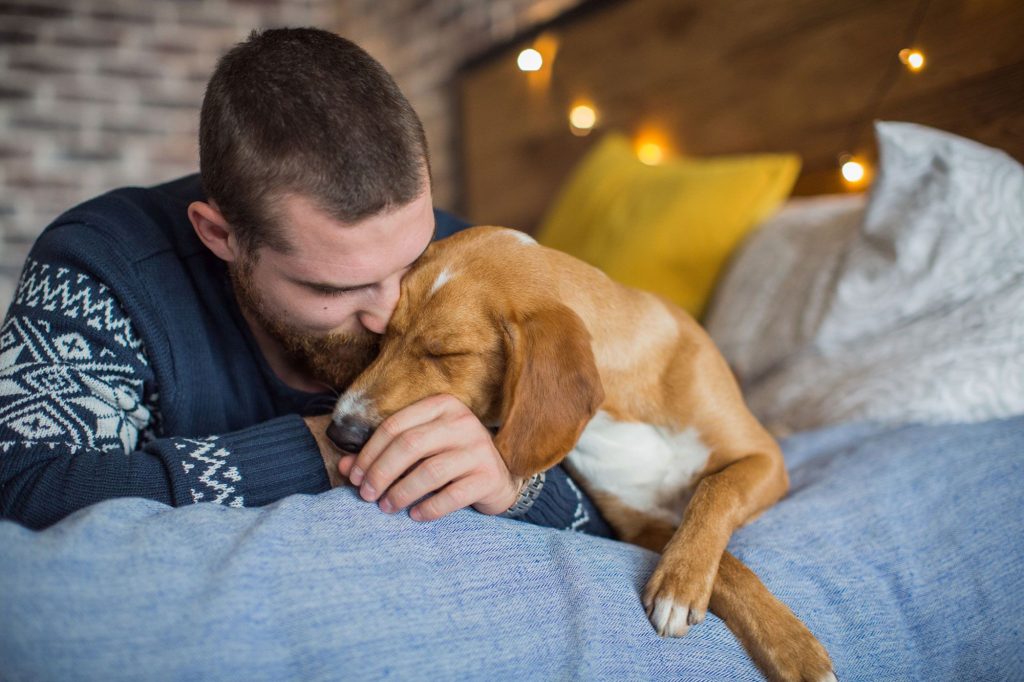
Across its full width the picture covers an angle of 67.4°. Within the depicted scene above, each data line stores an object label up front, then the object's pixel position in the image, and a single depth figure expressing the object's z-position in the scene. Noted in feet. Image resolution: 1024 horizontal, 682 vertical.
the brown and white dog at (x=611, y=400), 4.04
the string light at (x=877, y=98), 7.67
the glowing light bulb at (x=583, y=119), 12.34
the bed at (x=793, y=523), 2.93
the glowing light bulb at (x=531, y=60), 12.92
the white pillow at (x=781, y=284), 7.00
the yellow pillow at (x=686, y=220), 8.46
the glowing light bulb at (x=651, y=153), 11.11
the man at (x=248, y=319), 3.97
